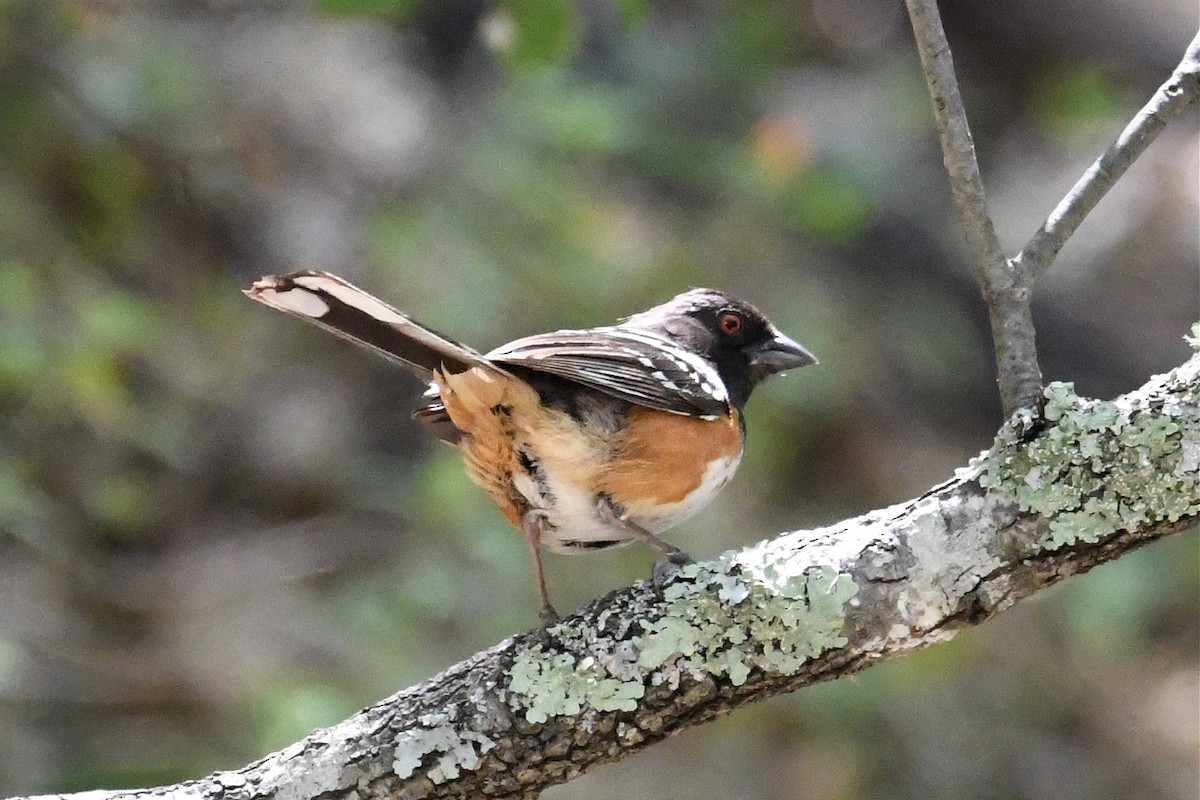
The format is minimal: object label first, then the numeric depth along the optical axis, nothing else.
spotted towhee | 5.65
